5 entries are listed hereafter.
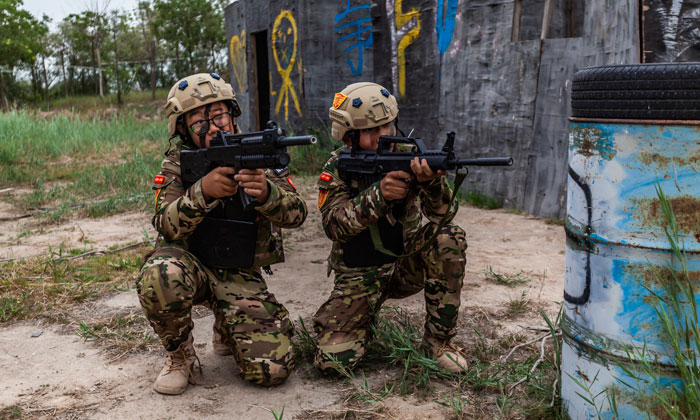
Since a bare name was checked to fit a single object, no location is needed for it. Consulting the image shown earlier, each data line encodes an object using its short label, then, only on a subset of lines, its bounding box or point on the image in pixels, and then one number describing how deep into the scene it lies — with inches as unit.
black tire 68.5
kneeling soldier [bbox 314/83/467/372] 106.4
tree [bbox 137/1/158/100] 866.5
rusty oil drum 69.8
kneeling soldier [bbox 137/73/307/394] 102.0
